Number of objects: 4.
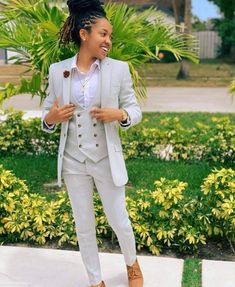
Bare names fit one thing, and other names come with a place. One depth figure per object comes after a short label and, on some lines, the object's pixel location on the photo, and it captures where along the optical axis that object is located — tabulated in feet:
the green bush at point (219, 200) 13.28
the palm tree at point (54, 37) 16.76
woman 9.55
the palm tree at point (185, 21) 61.41
